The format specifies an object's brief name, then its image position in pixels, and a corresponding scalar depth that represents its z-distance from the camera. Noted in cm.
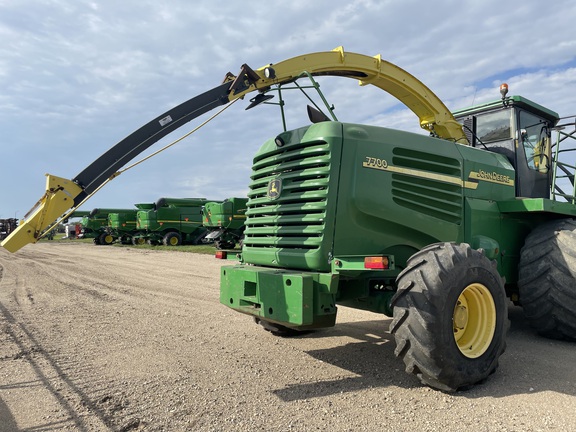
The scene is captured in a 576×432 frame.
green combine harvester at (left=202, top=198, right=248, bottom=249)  2341
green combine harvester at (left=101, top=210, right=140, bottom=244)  3288
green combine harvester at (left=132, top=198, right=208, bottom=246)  2847
